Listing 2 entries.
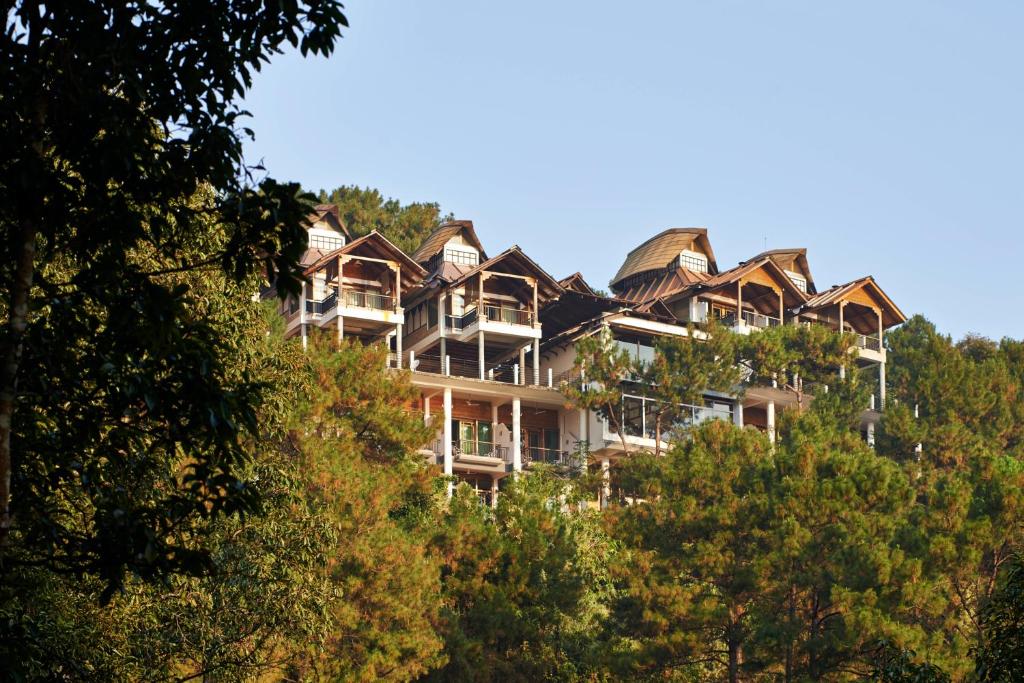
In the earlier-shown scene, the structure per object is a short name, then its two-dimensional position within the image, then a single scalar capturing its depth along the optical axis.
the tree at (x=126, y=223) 19.17
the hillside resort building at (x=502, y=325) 107.48
